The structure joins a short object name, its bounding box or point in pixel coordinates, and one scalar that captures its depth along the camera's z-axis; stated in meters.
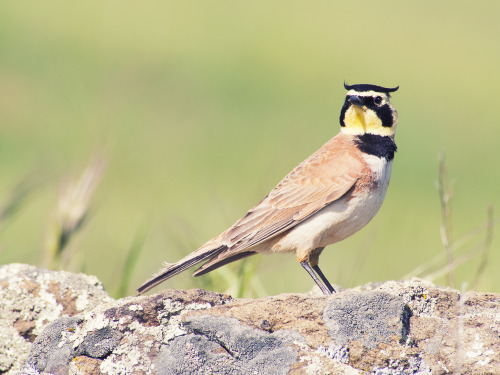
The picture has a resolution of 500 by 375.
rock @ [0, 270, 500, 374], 7.85
